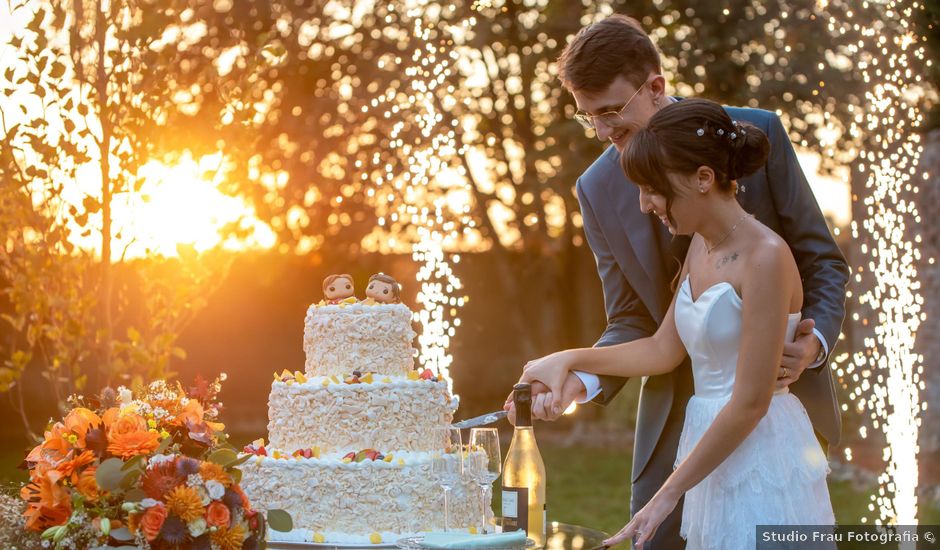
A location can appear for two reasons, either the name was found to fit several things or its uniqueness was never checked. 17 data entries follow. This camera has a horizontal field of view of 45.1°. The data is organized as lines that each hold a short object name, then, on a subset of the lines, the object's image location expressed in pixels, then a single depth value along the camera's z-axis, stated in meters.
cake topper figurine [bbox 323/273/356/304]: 4.85
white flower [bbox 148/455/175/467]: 3.04
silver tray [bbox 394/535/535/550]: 3.19
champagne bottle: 3.35
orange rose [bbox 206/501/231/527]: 2.98
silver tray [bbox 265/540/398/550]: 3.82
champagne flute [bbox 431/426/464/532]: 3.83
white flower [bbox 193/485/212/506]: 3.00
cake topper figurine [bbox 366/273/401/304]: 4.75
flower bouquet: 2.93
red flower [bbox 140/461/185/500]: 2.97
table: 3.50
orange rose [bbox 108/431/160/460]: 3.09
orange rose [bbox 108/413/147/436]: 3.14
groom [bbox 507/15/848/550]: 3.12
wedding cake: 4.35
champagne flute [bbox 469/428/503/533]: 3.72
